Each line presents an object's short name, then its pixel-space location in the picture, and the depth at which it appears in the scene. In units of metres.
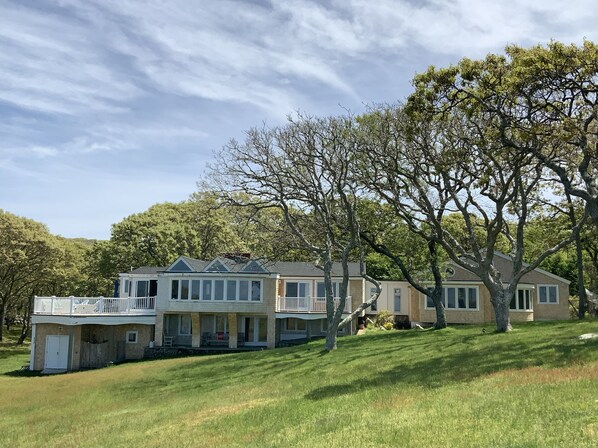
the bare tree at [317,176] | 24.83
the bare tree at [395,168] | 23.98
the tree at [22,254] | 46.22
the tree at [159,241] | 47.94
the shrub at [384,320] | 38.84
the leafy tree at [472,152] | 18.75
